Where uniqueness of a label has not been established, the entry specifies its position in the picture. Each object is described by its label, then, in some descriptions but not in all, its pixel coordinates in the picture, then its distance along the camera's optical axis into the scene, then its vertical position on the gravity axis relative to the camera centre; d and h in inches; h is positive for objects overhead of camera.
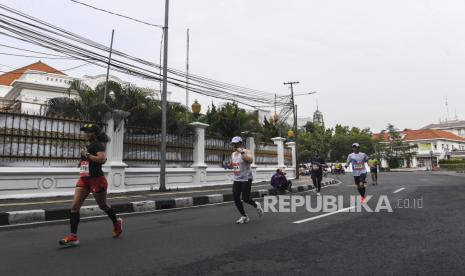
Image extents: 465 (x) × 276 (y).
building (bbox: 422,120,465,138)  3408.0 +417.5
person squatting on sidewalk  503.8 -16.1
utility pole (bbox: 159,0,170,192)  496.1 +70.0
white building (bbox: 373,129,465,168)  2667.3 +172.3
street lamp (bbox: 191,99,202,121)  596.4 +105.0
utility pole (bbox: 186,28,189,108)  1110.5 +325.0
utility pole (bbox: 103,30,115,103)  479.8 +140.9
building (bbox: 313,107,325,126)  3834.2 +580.0
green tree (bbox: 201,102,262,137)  725.3 +101.4
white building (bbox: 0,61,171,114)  1241.4 +300.9
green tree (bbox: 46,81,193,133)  534.9 +105.5
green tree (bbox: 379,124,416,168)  2309.3 +133.2
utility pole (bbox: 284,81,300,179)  926.6 +171.4
